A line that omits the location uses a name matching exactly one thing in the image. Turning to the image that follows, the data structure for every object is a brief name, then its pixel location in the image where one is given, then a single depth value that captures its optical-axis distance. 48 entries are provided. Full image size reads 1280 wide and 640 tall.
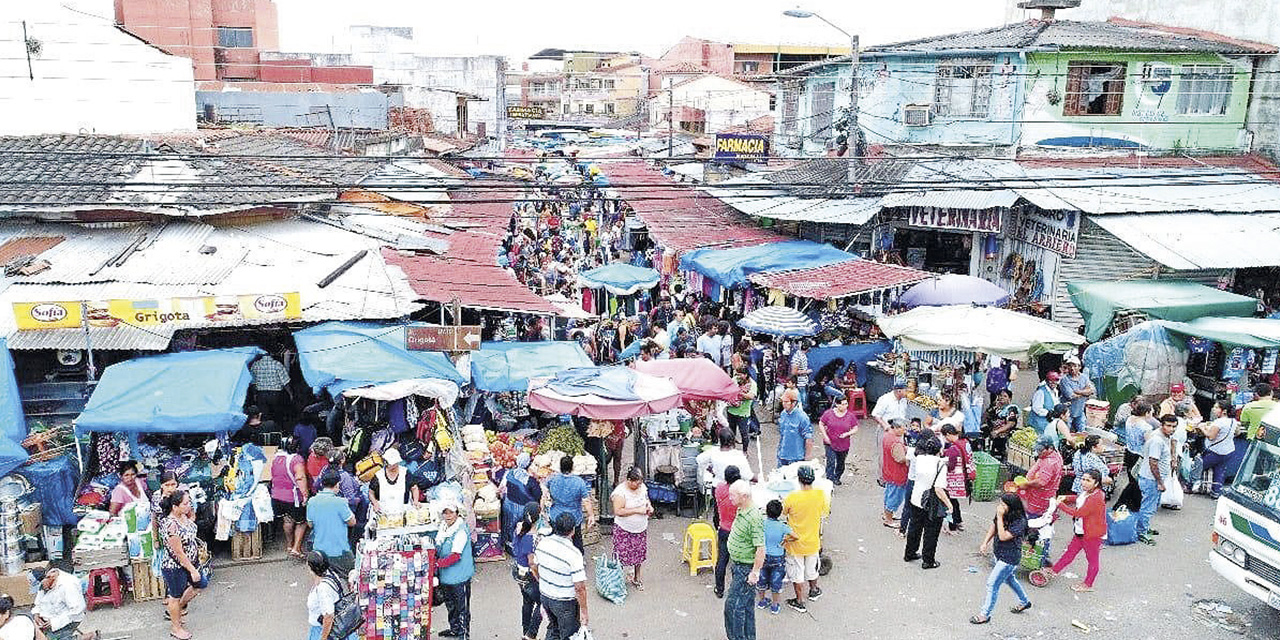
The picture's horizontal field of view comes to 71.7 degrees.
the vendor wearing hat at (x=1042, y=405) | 11.85
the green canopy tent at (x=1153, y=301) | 13.68
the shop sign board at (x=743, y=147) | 27.42
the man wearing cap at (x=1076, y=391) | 12.76
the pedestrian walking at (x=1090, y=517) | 8.38
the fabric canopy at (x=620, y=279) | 18.36
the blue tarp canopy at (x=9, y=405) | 9.35
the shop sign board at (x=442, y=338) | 10.35
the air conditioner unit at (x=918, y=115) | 21.39
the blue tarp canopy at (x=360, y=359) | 10.16
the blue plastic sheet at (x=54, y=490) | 9.34
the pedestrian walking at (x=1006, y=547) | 7.71
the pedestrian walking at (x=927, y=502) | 8.80
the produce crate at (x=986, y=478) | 11.09
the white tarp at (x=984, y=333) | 11.99
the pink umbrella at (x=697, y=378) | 10.76
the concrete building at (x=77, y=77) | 23.80
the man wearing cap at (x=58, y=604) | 6.92
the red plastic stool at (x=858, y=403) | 14.06
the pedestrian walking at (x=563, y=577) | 6.81
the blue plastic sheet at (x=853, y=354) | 14.50
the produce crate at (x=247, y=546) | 9.41
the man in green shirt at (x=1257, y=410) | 10.95
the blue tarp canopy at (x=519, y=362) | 11.34
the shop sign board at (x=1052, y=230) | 16.83
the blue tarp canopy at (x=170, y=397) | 9.29
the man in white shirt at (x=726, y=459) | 9.10
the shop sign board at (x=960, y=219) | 18.28
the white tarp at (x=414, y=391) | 10.11
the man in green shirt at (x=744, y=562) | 7.39
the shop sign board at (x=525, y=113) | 54.81
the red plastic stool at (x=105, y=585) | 8.45
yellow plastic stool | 9.14
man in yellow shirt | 8.12
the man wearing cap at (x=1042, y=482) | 8.76
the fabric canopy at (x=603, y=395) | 9.68
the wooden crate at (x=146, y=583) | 8.58
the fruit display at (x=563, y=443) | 10.38
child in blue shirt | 7.66
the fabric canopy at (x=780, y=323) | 14.23
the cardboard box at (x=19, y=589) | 7.53
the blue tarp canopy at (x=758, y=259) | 17.52
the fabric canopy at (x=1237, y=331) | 12.05
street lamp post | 15.56
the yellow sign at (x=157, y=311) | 10.43
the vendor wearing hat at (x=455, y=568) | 7.49
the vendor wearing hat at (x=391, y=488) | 8.75
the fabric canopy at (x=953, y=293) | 15.17
